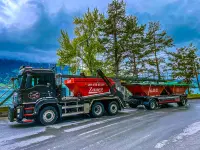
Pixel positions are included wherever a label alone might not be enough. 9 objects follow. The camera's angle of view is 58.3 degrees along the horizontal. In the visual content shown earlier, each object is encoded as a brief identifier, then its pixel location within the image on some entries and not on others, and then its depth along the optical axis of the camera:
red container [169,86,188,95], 17.46
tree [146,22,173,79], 28.46
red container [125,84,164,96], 14.97
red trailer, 14.91
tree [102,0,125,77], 24.59
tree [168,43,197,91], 31.42
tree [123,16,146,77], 24.94
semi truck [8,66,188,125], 8.88
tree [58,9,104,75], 23.45
